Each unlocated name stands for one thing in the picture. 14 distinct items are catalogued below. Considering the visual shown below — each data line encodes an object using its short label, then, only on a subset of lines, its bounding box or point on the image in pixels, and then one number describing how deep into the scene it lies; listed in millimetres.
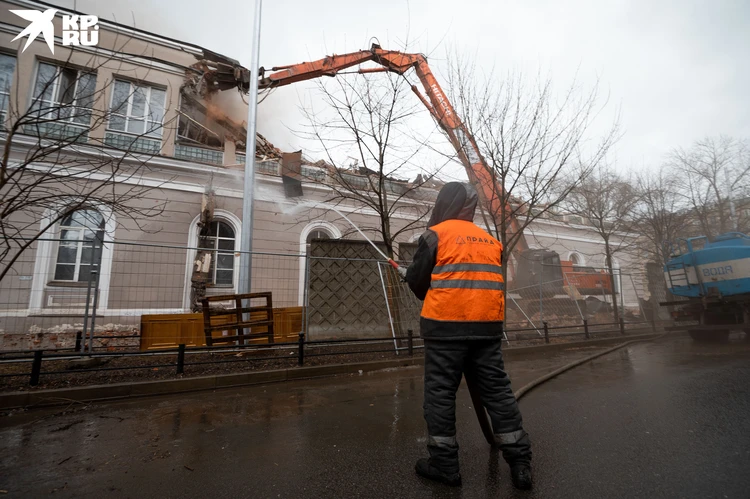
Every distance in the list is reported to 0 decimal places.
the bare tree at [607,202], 13461
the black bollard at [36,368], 4289
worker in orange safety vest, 2191
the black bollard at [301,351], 5508
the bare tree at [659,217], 13500
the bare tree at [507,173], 8312
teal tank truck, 8125
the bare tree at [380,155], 7441
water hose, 4215
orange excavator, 8656
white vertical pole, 7090
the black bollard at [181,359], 4934
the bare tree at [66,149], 3879
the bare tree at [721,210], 14227
